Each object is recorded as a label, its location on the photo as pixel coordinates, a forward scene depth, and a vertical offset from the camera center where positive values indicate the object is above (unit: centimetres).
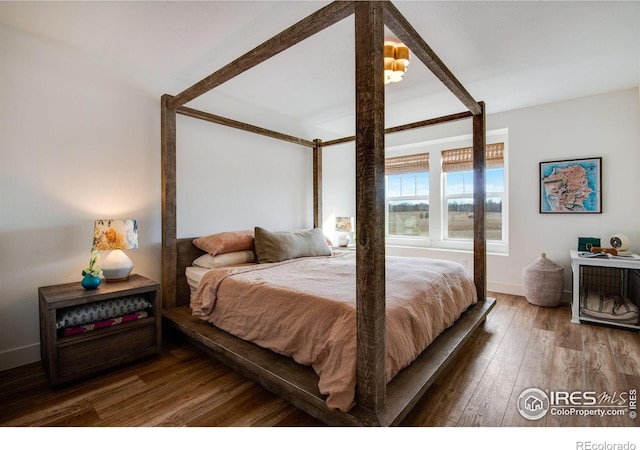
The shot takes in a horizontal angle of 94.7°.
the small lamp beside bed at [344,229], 457 -11
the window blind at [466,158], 438 +99
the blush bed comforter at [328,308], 157 -59
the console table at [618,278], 287 -62
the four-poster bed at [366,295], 132 -34
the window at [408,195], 512 +48
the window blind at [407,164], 506 +104
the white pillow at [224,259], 288 -38
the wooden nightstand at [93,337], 191 -81
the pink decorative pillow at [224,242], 294 -21
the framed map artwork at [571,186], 349 +43
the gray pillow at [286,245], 310 -26
